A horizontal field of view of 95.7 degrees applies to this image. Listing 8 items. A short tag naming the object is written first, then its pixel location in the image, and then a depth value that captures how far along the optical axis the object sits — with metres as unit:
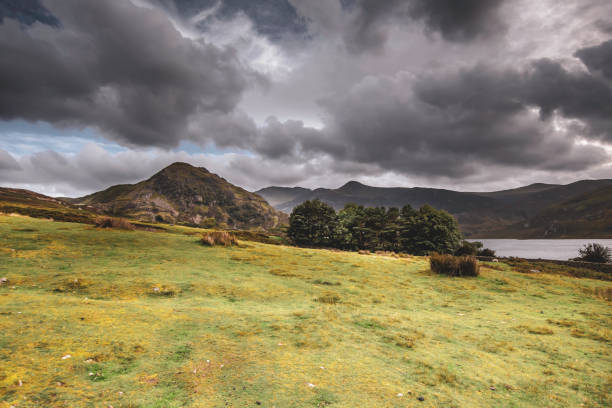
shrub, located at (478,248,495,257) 48.14
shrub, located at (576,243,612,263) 36.72
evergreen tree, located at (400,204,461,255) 41.00
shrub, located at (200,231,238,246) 18.91
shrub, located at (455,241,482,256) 48.72
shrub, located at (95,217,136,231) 18.86
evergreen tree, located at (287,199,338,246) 49.66
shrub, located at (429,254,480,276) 15.95
